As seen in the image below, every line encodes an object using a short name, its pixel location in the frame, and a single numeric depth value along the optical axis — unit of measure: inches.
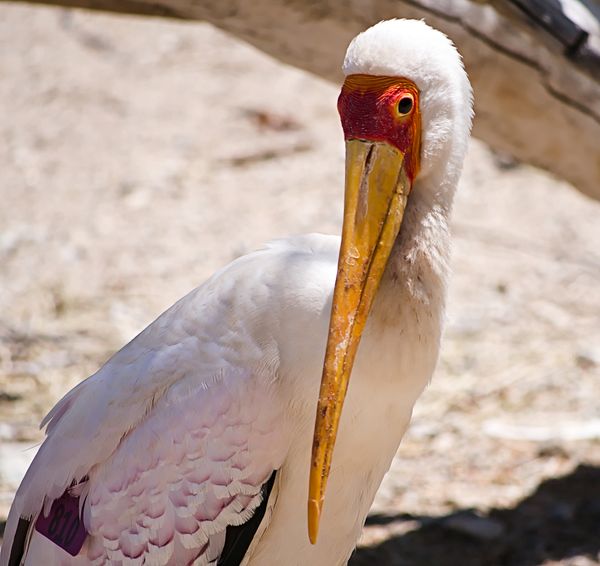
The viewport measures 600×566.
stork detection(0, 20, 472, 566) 200.8
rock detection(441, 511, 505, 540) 326.0
